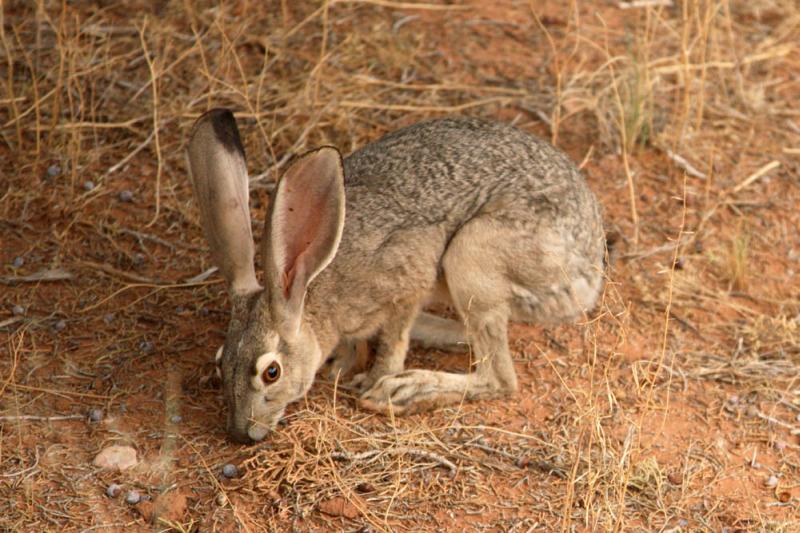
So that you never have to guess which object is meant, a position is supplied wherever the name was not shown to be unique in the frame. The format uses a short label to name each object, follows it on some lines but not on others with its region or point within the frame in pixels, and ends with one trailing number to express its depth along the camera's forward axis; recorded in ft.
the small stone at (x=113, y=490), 28.17
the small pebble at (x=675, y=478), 29.91
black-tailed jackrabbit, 29.01
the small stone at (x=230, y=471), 28.89
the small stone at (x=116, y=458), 29.12
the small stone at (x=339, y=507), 27.94
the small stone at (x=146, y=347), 33.55
